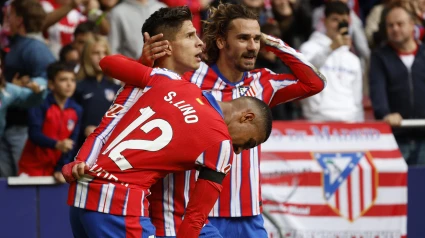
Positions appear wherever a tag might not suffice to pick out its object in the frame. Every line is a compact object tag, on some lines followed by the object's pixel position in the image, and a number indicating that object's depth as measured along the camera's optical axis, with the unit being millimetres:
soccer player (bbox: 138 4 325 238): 11852
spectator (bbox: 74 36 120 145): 16953
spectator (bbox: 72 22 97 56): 18422
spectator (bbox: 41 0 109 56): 19609
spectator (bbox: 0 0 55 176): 16484
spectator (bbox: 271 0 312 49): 21094
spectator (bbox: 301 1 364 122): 18031
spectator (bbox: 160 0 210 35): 20272
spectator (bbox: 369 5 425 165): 18203
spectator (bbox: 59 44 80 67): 18375
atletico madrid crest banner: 16125
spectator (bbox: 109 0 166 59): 19172
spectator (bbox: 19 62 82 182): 15820
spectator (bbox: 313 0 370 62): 21141
